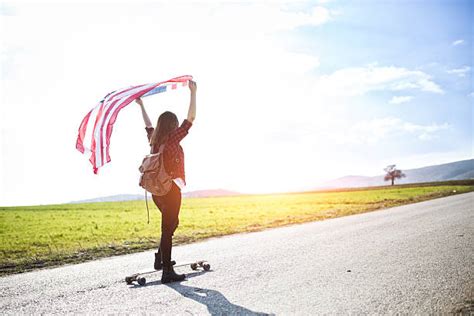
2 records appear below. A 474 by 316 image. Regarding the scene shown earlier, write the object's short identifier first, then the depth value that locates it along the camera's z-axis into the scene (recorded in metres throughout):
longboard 5.47
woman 5.44
